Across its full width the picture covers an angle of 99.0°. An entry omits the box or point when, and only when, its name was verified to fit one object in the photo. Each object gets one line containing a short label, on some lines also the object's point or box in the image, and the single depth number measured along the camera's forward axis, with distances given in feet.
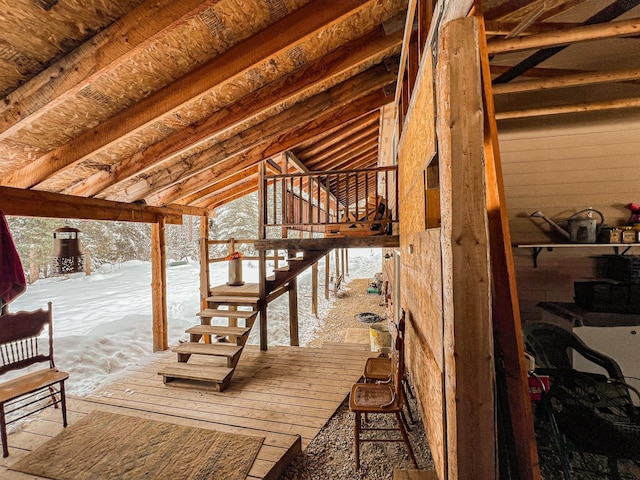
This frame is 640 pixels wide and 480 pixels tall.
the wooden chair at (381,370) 8.34
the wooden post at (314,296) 32.08
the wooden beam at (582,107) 8.82
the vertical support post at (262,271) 14.50
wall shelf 8.91
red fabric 7.59
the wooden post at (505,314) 4.57
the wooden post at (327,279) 38.06
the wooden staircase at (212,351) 11.06
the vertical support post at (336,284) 42.57
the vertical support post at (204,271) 14.97
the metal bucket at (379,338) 16.93
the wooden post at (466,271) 4.22
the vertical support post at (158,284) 16.51
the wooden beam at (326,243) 14.05
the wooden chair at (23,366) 7.92
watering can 9.14
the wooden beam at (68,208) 9.51
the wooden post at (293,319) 18.94
